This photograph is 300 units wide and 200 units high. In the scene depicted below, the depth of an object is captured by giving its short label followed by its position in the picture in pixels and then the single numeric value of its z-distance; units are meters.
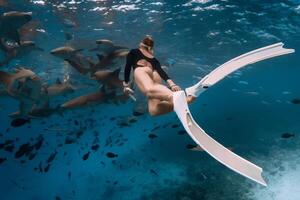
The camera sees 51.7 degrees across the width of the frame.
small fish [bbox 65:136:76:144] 13.43
